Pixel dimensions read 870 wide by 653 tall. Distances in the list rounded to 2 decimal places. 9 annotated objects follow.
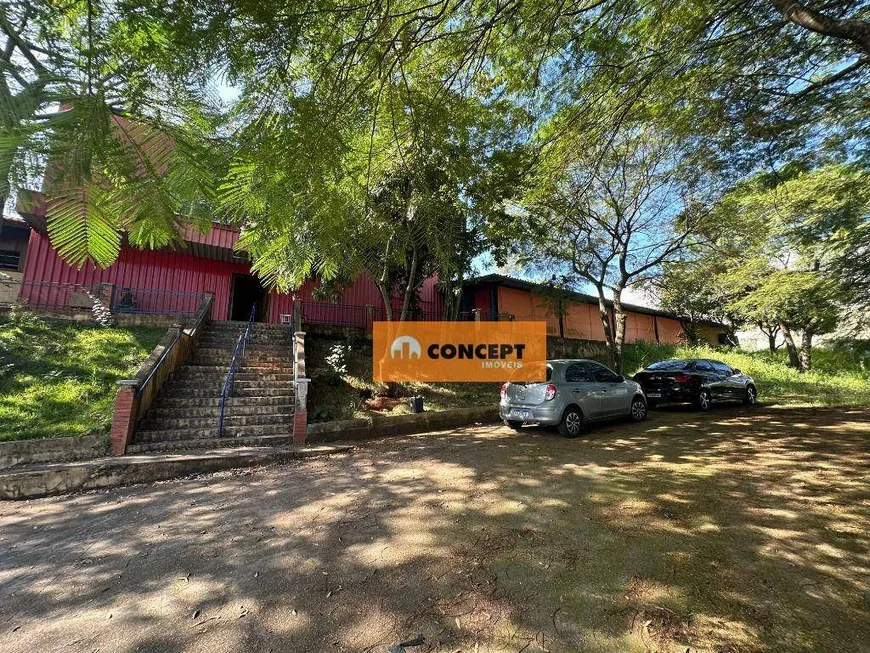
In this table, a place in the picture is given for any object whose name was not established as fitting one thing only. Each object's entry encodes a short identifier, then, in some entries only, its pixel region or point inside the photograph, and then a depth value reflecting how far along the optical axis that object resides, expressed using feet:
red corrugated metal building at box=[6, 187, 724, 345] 34.65
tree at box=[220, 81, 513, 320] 5.40
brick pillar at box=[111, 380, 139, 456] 19.27
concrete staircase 21.48
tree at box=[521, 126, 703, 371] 33.33
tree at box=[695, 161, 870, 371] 19.66
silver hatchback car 23.24
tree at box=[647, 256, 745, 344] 47.55
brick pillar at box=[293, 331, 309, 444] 22.98
